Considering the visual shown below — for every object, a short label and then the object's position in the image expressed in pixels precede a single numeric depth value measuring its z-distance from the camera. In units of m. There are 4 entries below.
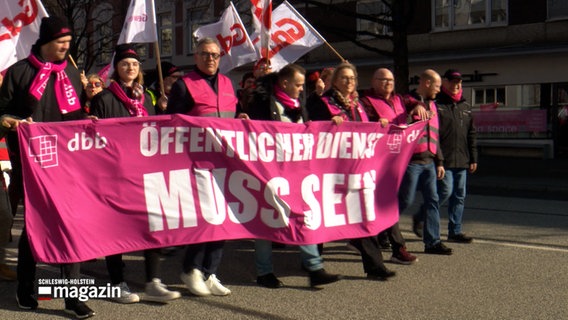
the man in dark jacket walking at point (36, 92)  5.35
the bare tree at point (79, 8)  22.55
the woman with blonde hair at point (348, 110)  6.39
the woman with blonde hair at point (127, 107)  5.61
